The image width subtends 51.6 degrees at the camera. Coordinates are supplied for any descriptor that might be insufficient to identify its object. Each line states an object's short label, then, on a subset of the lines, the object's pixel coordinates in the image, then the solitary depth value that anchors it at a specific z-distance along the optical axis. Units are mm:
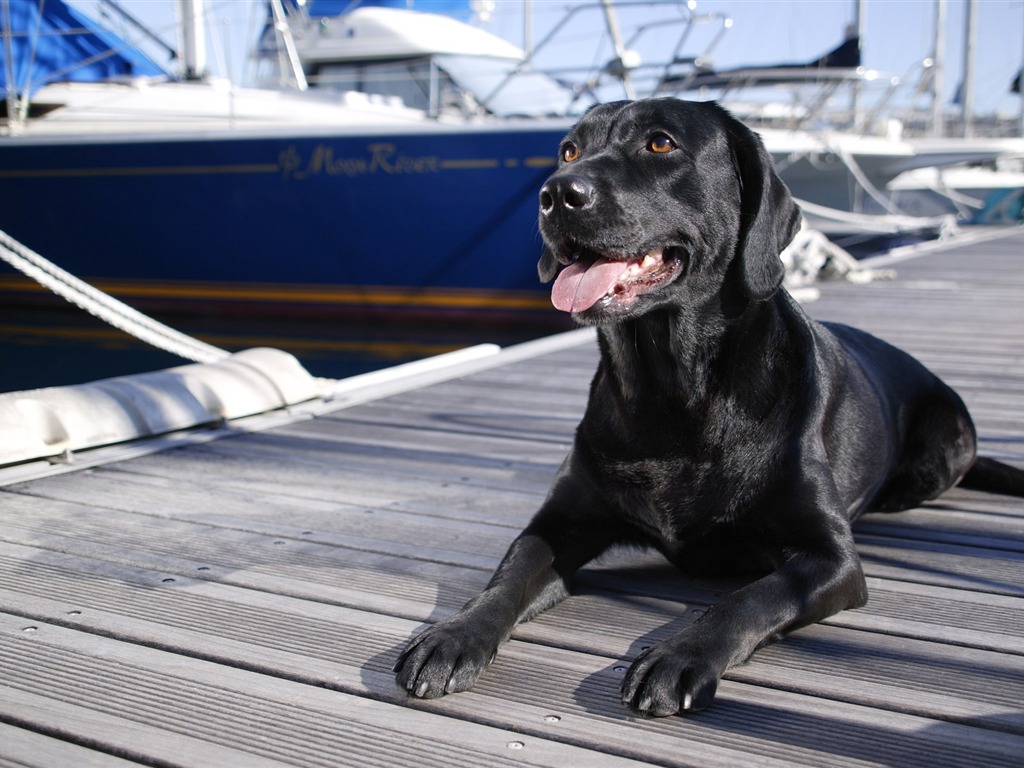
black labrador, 2166
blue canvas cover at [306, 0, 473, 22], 11859
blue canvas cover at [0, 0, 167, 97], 9633
